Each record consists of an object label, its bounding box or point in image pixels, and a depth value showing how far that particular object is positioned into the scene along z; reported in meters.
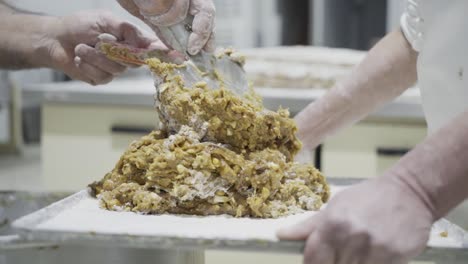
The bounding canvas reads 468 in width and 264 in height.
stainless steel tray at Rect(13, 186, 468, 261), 1.30
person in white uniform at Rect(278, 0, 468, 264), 1.22
